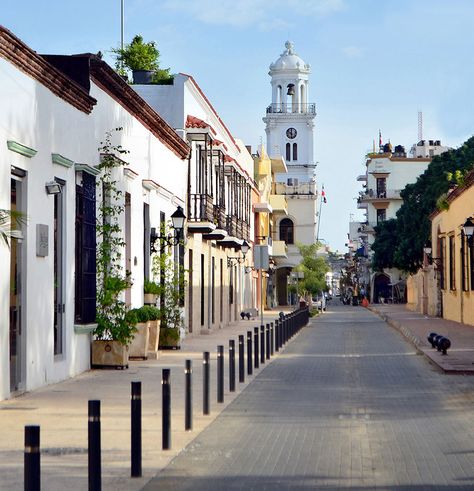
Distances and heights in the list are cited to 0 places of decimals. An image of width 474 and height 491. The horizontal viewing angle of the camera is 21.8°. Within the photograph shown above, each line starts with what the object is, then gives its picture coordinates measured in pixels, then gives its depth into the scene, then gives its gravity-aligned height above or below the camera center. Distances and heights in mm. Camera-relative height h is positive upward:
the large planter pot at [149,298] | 29141 +123
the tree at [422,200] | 67125 +6007
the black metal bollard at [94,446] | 8531 -988
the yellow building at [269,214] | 73938 +5563
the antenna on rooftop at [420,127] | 159275 +22567
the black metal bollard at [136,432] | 10289 -1082
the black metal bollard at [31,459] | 6949 -874
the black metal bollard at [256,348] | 23969 -887
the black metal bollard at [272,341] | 28859 -911
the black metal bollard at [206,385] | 15234 -1027
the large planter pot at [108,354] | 23203 -956
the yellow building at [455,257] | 46000 +1852
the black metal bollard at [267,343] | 27242 -897
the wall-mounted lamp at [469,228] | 32688 +1937
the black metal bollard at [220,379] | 17066 -1071
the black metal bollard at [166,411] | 11656 -1049
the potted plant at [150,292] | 29031 +265
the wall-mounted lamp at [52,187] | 19484 +1850
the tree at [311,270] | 78062 +2136
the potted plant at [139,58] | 44247 +8912
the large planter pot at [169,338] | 30703 -876
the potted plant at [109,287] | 23250 +319
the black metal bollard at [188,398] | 13209 -1040
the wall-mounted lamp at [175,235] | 30219 +1716
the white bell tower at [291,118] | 124062 +18751
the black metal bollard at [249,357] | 22128 -984
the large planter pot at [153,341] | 26594 -824
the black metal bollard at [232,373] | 19000 -1087
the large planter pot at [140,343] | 25703 -835
